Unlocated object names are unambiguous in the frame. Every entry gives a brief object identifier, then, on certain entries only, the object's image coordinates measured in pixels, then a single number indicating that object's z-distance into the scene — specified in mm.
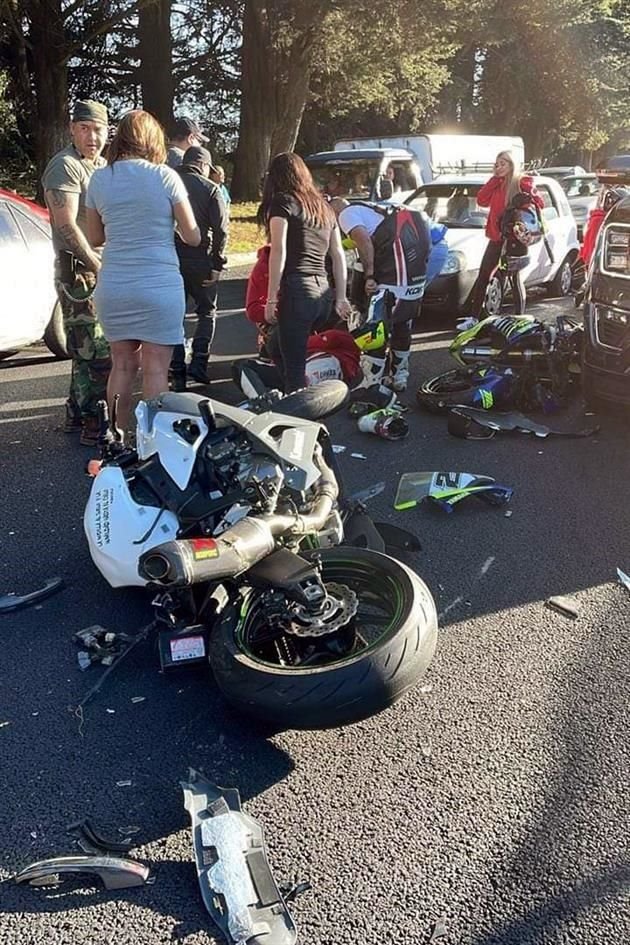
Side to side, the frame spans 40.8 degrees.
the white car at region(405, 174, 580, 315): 9938
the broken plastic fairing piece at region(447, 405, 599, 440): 6152
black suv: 6008
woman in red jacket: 8633
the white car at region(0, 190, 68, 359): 7238
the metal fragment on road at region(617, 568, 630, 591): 4054
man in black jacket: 6430
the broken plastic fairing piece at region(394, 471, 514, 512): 4875
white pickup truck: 13148
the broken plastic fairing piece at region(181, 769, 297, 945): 2160
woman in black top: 5129
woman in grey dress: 4402
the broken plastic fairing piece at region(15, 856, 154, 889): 2320
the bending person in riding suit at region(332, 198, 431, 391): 6188
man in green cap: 5160
